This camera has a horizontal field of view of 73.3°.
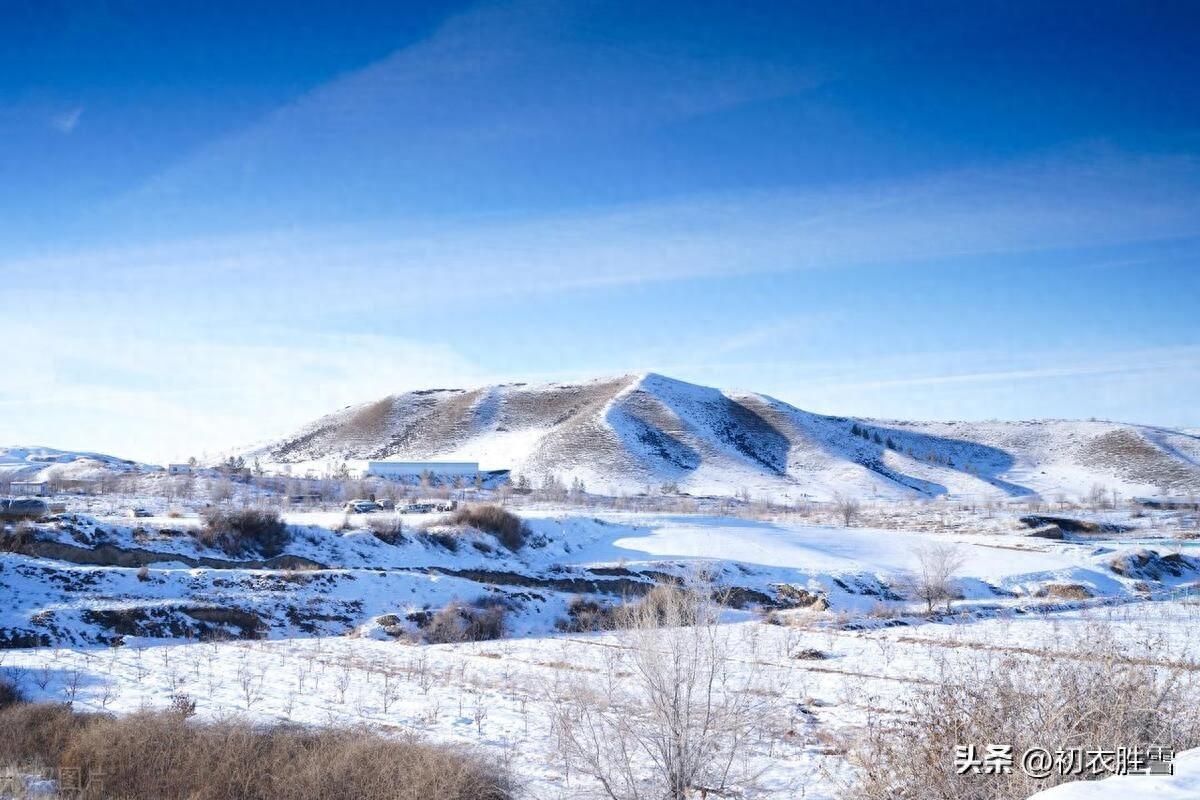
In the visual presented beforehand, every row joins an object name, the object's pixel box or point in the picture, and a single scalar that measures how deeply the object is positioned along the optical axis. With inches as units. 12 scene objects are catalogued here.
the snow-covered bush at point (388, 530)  1770.4
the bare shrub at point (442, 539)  1829.5
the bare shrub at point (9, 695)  563.8
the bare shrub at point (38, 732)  458.6
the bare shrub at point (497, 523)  1969.7
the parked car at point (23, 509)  1567.4
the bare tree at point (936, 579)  1503.4
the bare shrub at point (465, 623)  1173.7
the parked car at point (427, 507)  2257.9
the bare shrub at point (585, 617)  1300.4
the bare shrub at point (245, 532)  1571.1
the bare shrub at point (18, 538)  1300.6
